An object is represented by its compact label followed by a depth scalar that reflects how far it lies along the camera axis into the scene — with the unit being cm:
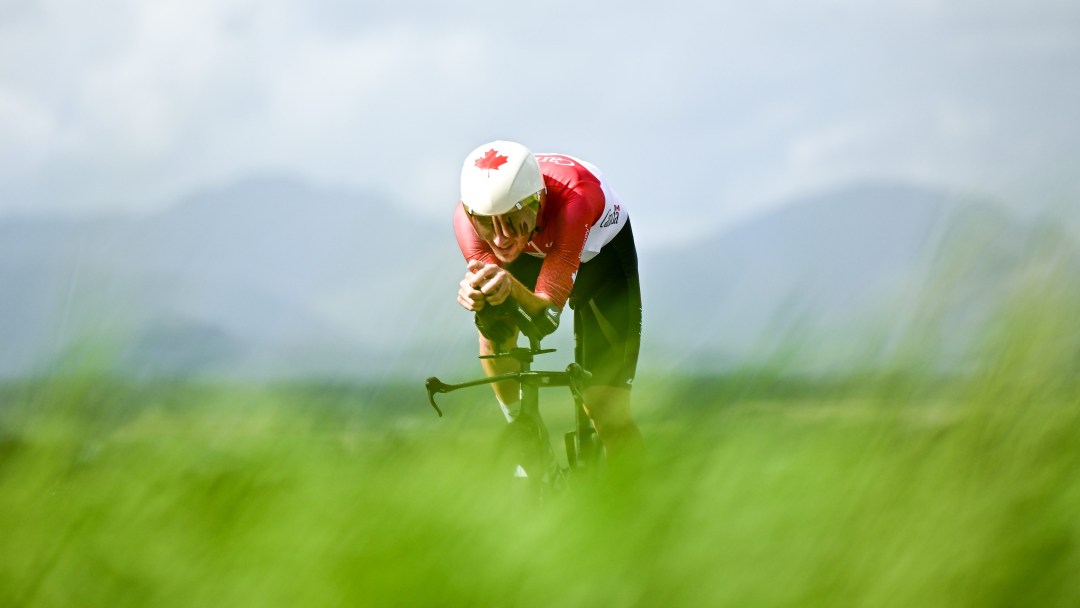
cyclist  921
